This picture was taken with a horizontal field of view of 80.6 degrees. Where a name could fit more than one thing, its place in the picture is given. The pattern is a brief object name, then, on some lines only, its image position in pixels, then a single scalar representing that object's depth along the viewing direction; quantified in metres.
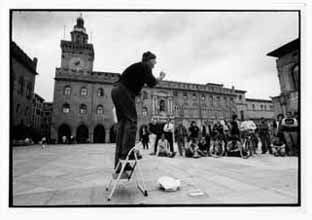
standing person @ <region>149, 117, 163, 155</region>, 6.19
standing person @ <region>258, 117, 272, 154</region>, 6.32
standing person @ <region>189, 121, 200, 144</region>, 6.21
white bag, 1.86
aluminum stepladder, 1.83
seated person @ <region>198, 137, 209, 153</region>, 5.86
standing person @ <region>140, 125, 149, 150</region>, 10.27
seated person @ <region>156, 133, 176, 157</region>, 5.71
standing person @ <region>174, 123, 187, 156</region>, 6.17
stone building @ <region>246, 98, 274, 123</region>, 41.24
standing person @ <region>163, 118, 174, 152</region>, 6.03
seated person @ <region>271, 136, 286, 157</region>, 5.14
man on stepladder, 2.06
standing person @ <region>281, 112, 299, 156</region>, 4.29
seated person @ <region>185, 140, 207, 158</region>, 5.38
